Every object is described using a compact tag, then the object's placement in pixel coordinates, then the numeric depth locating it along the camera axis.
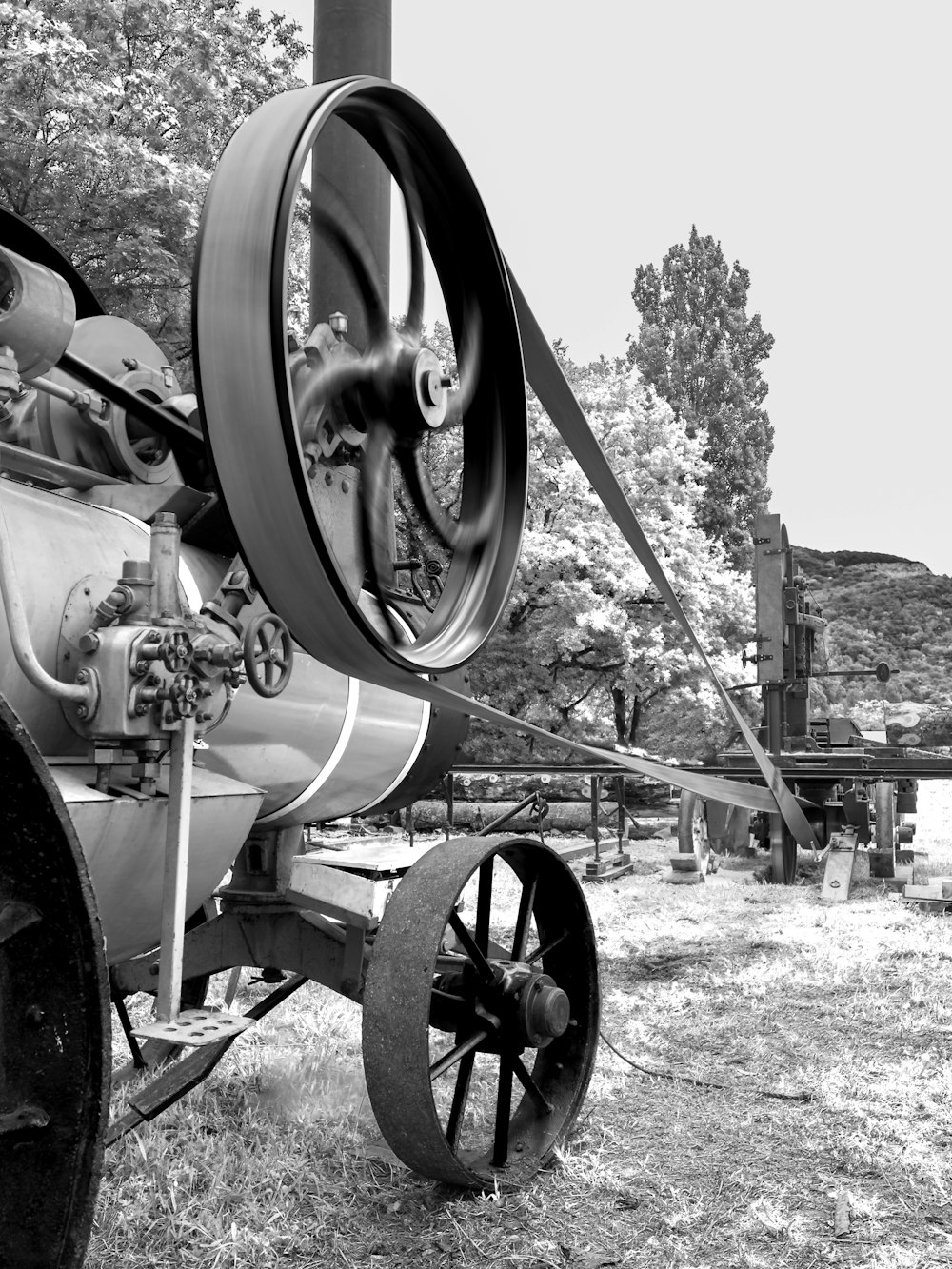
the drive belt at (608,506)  1.97
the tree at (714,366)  23.27
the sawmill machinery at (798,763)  7.30
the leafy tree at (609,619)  14.45
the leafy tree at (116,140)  9.38
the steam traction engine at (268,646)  1.11
